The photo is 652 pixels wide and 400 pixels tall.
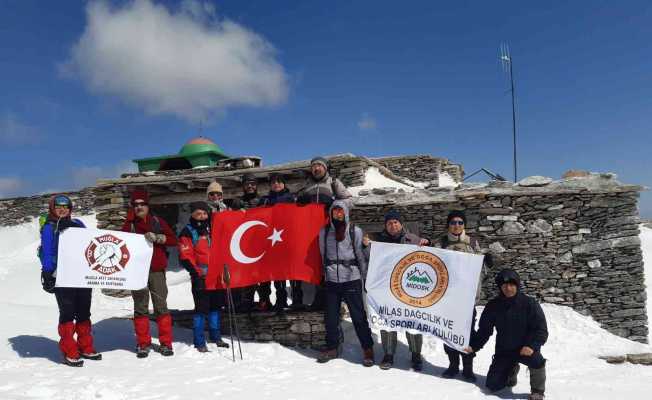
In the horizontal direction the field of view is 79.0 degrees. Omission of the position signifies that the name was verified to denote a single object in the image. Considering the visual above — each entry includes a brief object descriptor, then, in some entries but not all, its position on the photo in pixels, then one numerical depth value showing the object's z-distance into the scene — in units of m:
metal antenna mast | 16.31
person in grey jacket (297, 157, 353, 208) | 6.12
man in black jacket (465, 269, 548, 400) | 4.40
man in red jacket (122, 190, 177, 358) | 5.21
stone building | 7.28
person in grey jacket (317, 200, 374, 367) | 5.21
